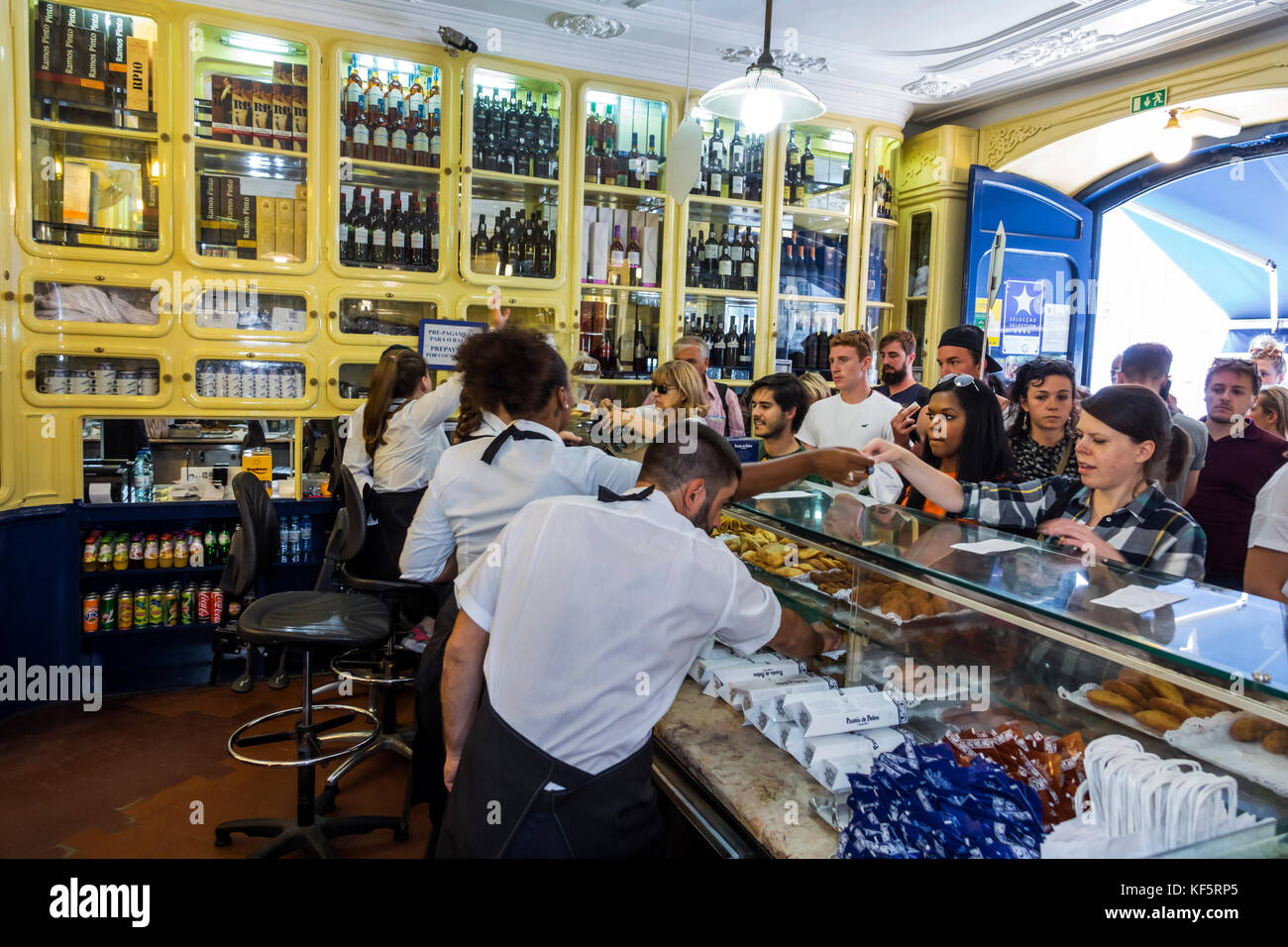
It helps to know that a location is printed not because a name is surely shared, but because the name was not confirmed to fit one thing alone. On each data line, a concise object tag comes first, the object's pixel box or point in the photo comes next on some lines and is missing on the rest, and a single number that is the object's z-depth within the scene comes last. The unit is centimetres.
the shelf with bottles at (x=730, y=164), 516
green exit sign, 456
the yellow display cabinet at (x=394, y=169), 440
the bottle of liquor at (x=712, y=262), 530
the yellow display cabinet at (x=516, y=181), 460
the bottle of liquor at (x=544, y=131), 473
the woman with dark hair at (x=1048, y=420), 302
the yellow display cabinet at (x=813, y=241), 541
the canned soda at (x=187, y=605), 419
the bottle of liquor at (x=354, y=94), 441
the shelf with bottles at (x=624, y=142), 491
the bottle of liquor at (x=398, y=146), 442
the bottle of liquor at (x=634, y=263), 502
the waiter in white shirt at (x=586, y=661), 141
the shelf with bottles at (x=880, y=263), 571
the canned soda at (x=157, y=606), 412
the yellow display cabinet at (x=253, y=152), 412
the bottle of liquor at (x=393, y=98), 447
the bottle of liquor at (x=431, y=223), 457
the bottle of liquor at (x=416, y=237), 454
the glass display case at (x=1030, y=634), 120
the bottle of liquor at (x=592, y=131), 491
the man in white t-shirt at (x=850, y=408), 389
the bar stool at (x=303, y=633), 266
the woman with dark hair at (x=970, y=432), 272
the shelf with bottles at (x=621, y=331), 505
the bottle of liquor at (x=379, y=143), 440
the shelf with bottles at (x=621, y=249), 492
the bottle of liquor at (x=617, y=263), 497
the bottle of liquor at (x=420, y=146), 445
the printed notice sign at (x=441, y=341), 430
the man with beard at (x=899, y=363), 458
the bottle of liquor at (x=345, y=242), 440
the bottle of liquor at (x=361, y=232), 442
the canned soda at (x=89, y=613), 402
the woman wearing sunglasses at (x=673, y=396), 401
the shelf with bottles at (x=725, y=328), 540
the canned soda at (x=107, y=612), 406
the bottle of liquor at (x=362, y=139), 437
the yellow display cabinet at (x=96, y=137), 382
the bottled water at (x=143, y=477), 413
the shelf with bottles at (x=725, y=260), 528
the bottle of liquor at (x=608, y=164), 490
